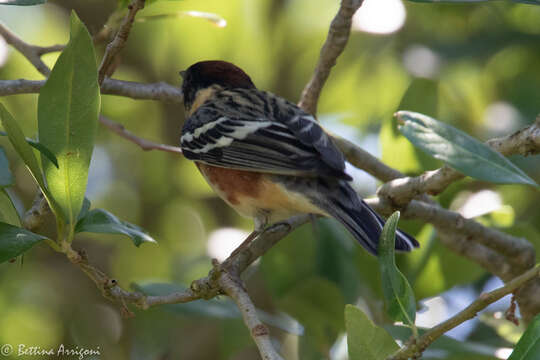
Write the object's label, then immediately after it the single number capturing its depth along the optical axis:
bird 6.11
